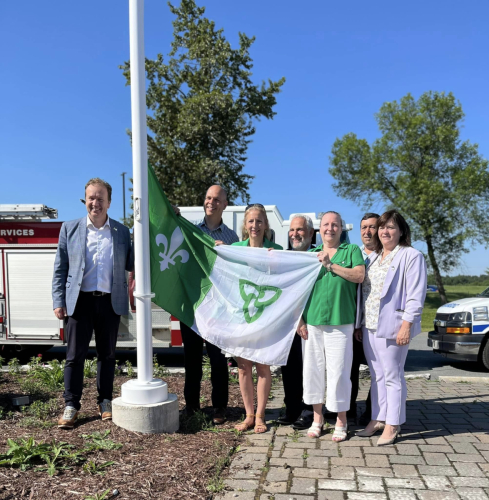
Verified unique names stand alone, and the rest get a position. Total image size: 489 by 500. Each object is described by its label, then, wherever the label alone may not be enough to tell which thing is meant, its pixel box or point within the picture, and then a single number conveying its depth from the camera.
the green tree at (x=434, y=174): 26.70
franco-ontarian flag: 4.85
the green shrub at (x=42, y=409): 5.16
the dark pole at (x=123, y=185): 29.12
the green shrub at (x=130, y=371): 7.39
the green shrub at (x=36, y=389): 6.05
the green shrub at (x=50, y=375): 6.45
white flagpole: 4.64
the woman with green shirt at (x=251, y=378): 4.86
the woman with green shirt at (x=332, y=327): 4.48
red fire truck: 9.26
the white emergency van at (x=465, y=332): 8.77
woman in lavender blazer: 4.35
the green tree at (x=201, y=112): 18.48
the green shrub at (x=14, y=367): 7.43
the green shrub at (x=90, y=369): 7.09
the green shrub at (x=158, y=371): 7.07
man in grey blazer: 4.83
